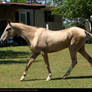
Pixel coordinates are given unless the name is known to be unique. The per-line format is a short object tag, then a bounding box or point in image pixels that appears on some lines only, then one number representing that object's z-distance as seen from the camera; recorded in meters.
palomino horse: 12.84
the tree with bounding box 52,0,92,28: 44.10
